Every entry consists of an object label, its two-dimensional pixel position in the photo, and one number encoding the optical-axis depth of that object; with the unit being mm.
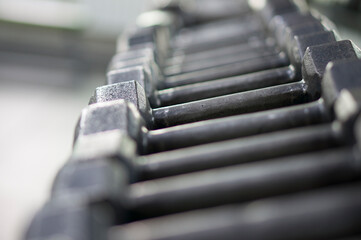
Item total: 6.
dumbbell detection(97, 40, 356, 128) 795
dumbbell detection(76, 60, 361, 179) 626
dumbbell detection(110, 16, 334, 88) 1065
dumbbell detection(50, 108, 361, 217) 546
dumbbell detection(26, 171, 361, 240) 474
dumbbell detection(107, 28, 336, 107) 917
